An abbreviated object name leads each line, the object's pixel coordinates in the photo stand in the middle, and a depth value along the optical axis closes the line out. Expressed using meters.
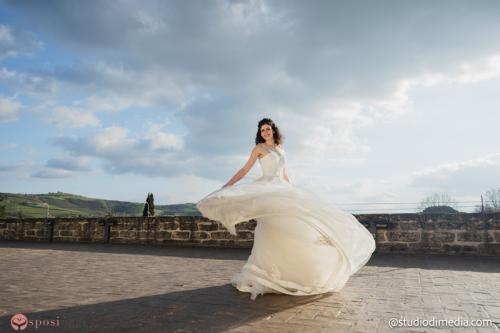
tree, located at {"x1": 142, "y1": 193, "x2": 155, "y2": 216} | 31.77
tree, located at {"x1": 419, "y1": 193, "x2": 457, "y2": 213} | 14.48
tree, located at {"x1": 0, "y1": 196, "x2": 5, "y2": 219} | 35.16
